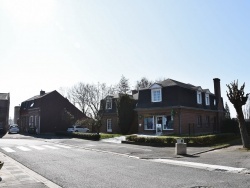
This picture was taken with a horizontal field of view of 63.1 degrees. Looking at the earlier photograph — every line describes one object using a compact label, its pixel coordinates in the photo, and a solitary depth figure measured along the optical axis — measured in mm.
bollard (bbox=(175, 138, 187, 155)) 13368
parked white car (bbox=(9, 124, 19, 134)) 40471
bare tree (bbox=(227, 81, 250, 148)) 15502
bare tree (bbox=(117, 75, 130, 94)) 46665
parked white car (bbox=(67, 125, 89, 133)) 33980
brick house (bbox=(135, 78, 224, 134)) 23264
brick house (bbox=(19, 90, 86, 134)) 37809
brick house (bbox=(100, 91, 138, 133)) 30706
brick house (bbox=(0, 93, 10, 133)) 46317
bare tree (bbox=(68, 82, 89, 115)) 49182
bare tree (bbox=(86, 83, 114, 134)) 45537
